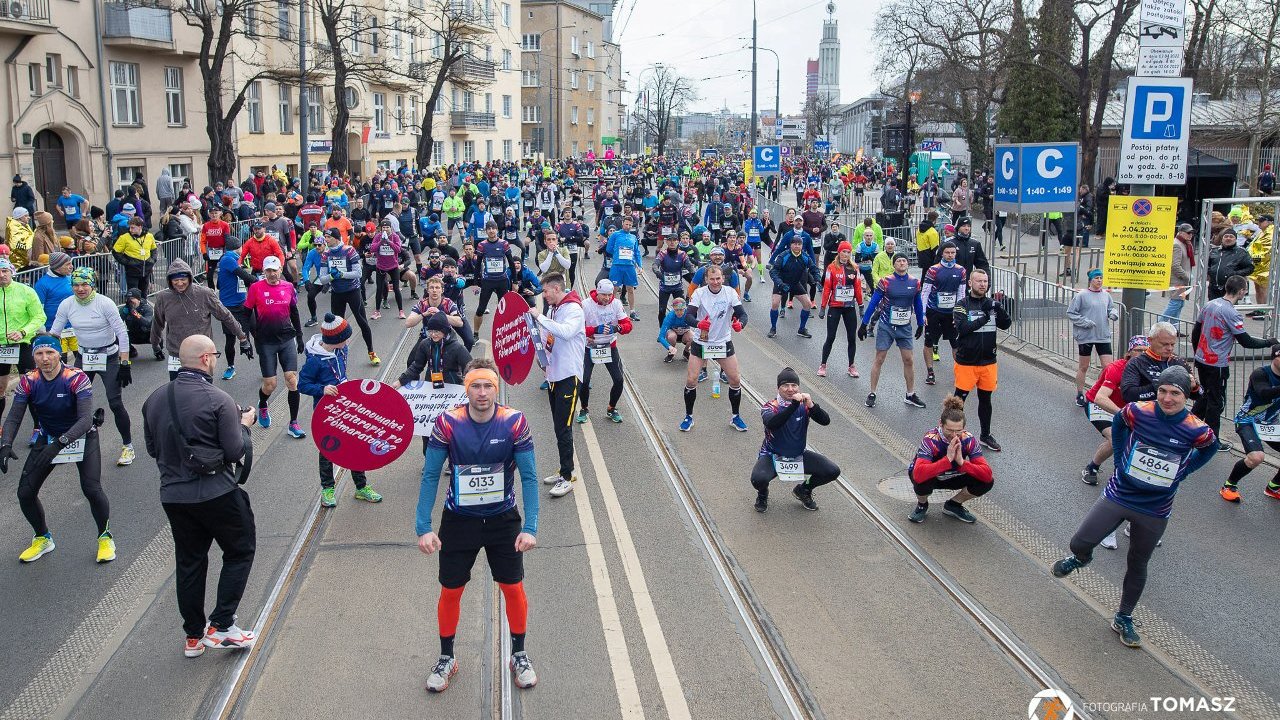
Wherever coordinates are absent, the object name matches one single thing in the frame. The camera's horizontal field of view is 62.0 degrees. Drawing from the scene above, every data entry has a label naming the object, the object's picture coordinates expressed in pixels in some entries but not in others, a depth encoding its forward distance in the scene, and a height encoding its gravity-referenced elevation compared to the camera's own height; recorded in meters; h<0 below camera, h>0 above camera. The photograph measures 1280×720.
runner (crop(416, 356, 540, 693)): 5.71 -1.67
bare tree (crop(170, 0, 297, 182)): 27.86 +2.95
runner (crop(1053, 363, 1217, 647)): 6.60 -1.71
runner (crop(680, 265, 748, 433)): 11.50 -1.50
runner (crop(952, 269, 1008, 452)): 10.77 -1.49
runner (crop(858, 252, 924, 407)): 12.70 -1.41
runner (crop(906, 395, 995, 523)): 8.49 -2.13
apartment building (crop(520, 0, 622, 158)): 93.81 +10.89
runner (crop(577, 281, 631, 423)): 11.20 -1.40
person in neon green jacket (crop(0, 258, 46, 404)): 10.69 -1.29
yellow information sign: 12.30 -0.50
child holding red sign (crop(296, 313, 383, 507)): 9.41 -1.47
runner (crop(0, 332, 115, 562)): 7.61 -1.70
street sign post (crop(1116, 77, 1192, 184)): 12.11 +0.77
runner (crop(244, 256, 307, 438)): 11.15 -1.42
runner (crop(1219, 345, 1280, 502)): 8.91 -1.77
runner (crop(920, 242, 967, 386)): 13.17 -1.17
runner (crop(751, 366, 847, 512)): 8.91 -2.08
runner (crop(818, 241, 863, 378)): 14.30 -1.39
